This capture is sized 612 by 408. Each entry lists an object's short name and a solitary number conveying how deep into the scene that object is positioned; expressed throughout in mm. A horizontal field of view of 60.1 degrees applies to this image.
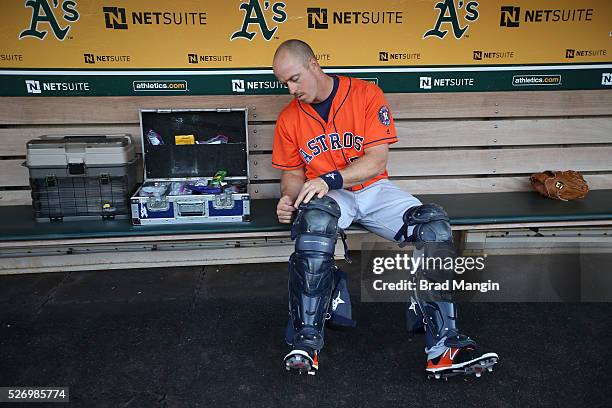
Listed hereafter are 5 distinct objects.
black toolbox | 2795
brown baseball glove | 3139
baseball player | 2211
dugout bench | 3119
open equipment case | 3049
